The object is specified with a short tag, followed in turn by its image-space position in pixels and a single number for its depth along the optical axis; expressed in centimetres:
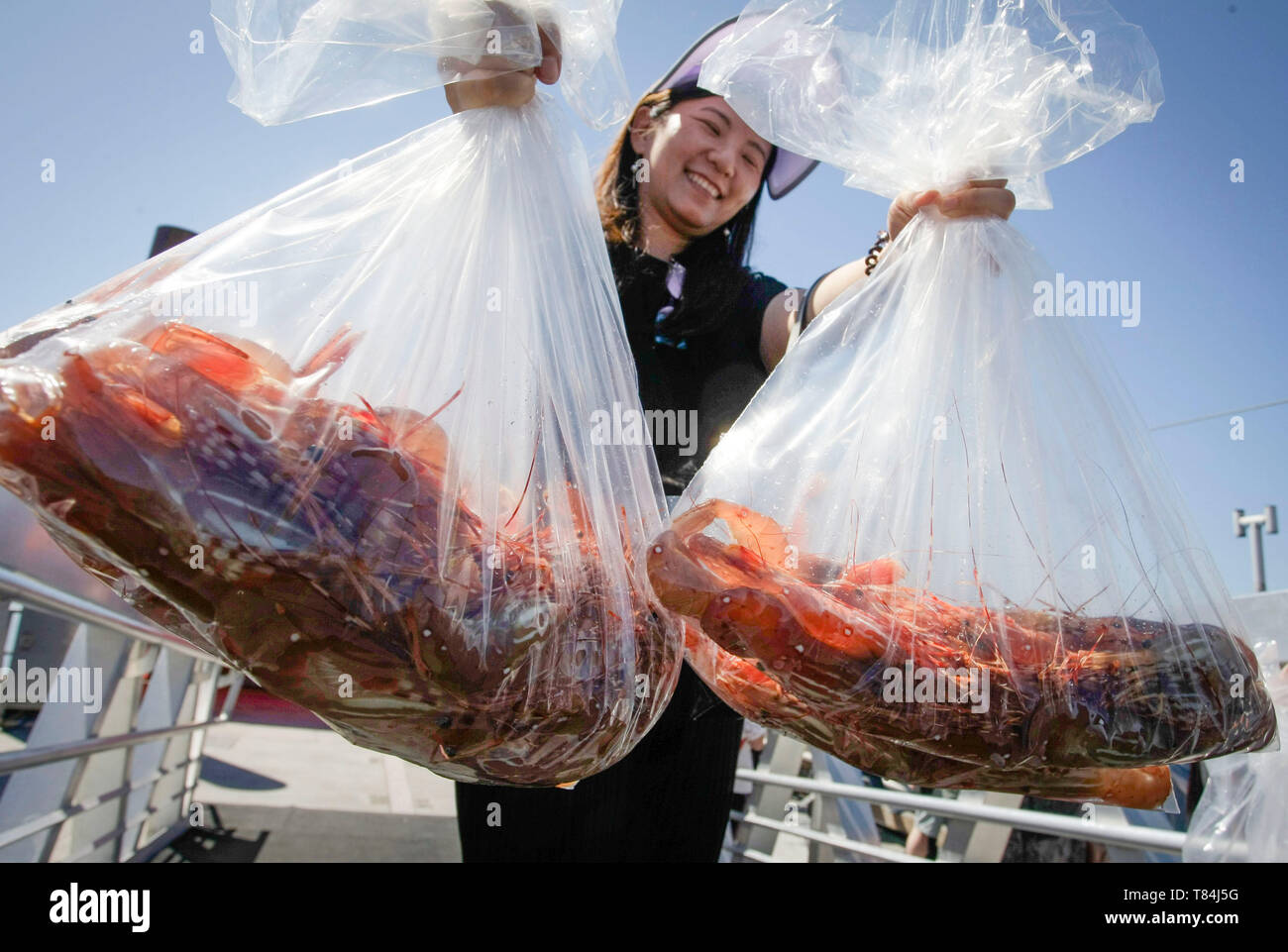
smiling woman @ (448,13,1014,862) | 126
